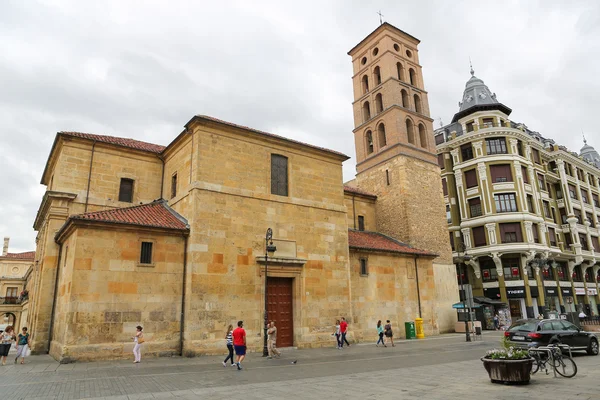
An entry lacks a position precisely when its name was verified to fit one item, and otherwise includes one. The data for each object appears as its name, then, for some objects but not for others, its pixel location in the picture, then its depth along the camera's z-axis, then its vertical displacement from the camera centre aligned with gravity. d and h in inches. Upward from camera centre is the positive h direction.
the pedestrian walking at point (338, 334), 741.3 -63.8
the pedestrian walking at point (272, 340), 615.4 -58.5
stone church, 605.6 +95.3
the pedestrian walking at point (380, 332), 782.5 -64.7
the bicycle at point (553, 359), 403.5 -67.9
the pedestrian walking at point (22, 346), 582.6 -52.2
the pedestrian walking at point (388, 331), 768.3 -62.5
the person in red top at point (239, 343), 513.0 -51.6
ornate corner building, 1489.9 +336.1
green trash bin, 933.6 -75.0
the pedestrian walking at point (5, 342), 582.6 -46.4
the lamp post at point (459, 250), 1563.7 +184.5
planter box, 359.6 -68.7
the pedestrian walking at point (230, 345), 533.3 -56.0
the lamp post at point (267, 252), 629.5 +87.4
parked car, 573.0 -60.6
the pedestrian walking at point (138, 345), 561.9 -54.2
